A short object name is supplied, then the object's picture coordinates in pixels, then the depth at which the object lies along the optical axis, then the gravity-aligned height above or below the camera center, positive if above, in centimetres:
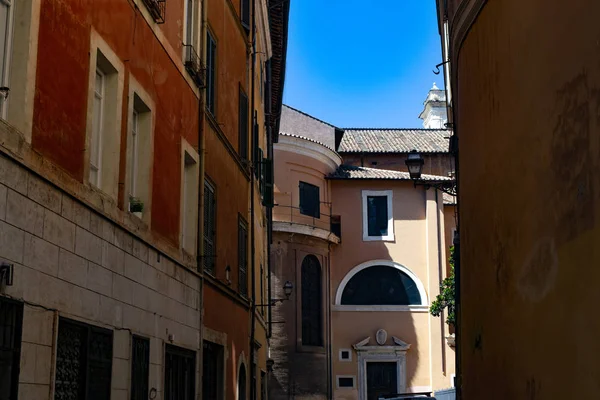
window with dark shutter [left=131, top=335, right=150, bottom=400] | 1088 +46
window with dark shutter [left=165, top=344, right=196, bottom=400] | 1262 +46
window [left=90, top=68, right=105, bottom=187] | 1005 +294
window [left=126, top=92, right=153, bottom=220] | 1147 +307
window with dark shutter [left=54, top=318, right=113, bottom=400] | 867 +43
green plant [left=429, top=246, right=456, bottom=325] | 4044 +450
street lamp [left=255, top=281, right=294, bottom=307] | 2661 +330
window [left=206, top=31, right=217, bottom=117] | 1569 +557
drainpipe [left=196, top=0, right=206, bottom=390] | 1445 +337
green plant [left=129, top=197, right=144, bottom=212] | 1116 +236
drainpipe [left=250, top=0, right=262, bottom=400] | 2058 +317
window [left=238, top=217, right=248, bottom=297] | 1889 +302
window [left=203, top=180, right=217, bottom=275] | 1520 +293
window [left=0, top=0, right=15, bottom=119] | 772 +294
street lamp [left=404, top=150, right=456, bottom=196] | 2106 +536
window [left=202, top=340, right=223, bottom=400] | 1516 +58
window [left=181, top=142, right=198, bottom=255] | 1412 +311
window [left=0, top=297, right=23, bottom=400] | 733 +47
